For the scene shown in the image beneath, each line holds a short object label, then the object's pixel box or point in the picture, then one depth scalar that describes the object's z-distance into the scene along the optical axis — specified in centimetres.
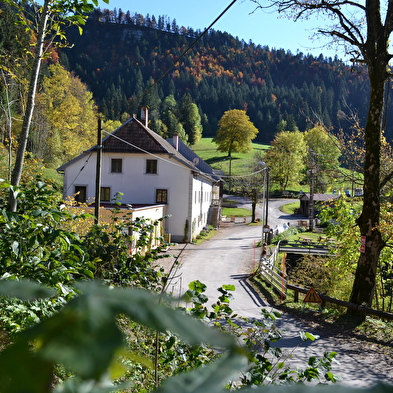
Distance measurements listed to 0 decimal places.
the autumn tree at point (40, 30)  582
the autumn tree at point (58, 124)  4272
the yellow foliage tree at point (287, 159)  7044
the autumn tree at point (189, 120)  10681
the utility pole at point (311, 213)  3648
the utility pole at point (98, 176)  1496
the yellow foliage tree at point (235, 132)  8462
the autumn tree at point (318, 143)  6800
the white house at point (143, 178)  3080
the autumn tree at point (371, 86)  1156
